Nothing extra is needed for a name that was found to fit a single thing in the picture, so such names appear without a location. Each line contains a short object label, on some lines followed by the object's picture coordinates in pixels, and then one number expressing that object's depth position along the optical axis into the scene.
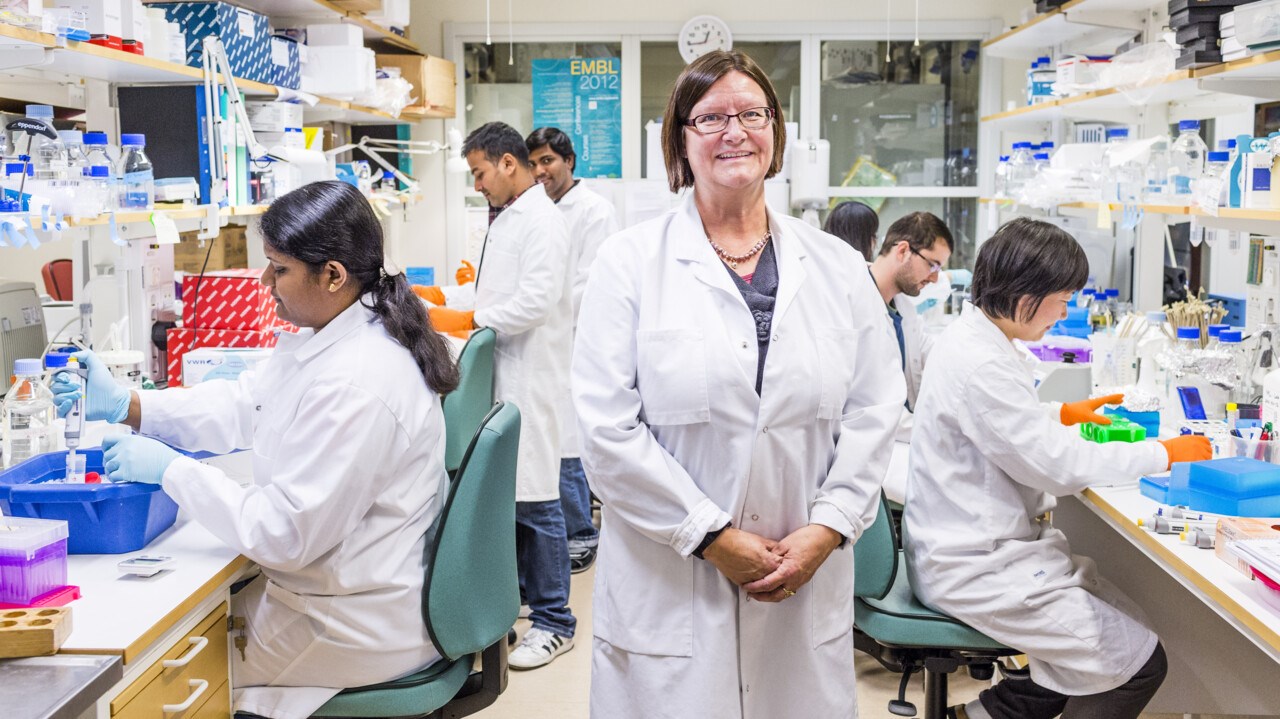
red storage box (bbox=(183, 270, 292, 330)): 3.31
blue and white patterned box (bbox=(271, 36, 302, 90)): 3.70
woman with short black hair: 2.16
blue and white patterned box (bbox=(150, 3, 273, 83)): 3.19
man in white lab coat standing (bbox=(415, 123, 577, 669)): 3.38
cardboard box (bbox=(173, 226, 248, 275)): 4.20
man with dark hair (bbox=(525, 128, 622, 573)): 4.11
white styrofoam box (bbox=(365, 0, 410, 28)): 4.73
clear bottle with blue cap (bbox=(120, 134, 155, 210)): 2.70
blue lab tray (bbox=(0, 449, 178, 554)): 1.75
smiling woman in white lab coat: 1.74
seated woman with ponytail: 1.76
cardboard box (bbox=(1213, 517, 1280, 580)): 1.78
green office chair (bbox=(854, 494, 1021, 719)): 2.16
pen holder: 2.20
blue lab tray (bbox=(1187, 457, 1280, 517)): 1.97
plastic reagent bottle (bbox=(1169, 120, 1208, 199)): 3.16
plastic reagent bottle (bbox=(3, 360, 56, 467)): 2.26
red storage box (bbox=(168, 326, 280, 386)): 3.28
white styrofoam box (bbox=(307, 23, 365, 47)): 4.09
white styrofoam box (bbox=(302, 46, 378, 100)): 4.07
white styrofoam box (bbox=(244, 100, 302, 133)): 3.58
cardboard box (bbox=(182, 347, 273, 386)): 2.93
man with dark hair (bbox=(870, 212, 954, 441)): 3.27
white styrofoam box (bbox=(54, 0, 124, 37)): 2.46
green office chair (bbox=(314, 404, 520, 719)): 1.88
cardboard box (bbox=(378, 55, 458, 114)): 5.08
